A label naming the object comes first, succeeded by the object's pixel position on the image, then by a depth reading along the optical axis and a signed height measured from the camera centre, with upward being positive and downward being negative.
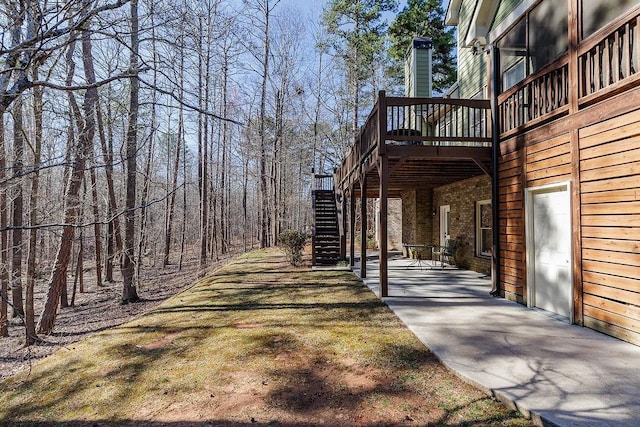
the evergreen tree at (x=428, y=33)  18.09 +10.01
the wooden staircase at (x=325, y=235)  11.41 -0.36
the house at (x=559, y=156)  4.08 +1.11
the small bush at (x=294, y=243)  11.39 -0.61
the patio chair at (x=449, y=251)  10.02 -0.81
